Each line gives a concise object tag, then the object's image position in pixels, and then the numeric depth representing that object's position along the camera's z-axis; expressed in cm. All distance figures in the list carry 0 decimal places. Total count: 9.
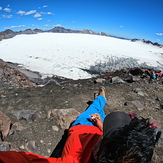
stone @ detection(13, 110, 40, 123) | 268
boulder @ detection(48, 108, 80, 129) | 259
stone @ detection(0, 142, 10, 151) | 183
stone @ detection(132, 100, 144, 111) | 330
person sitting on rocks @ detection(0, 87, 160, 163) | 90
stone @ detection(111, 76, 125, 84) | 465
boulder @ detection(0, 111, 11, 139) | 221
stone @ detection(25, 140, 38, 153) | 214
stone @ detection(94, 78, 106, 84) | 476
